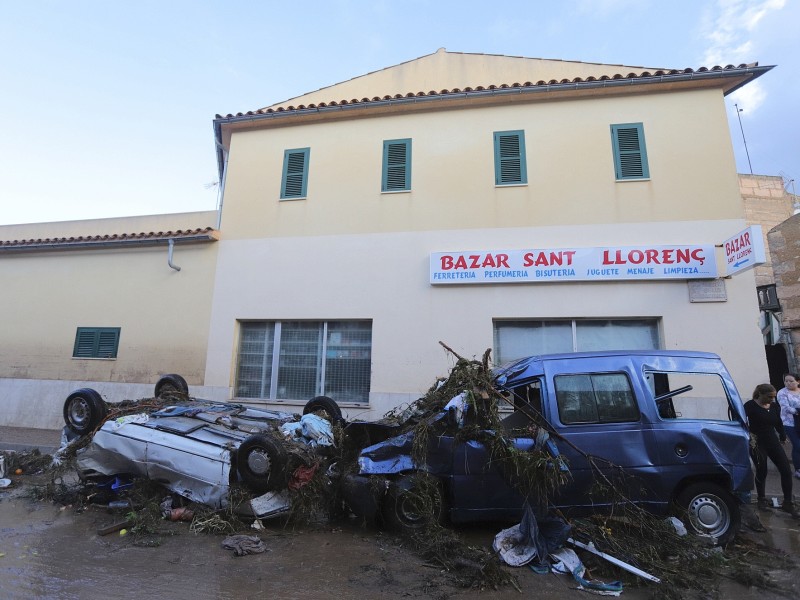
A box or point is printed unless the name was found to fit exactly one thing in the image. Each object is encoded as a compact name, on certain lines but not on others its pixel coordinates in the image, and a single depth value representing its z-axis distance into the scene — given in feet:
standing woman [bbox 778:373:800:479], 21.98
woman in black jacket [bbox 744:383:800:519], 19.35
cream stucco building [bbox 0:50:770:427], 28.07
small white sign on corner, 23.95
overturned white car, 16.65
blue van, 14.92
